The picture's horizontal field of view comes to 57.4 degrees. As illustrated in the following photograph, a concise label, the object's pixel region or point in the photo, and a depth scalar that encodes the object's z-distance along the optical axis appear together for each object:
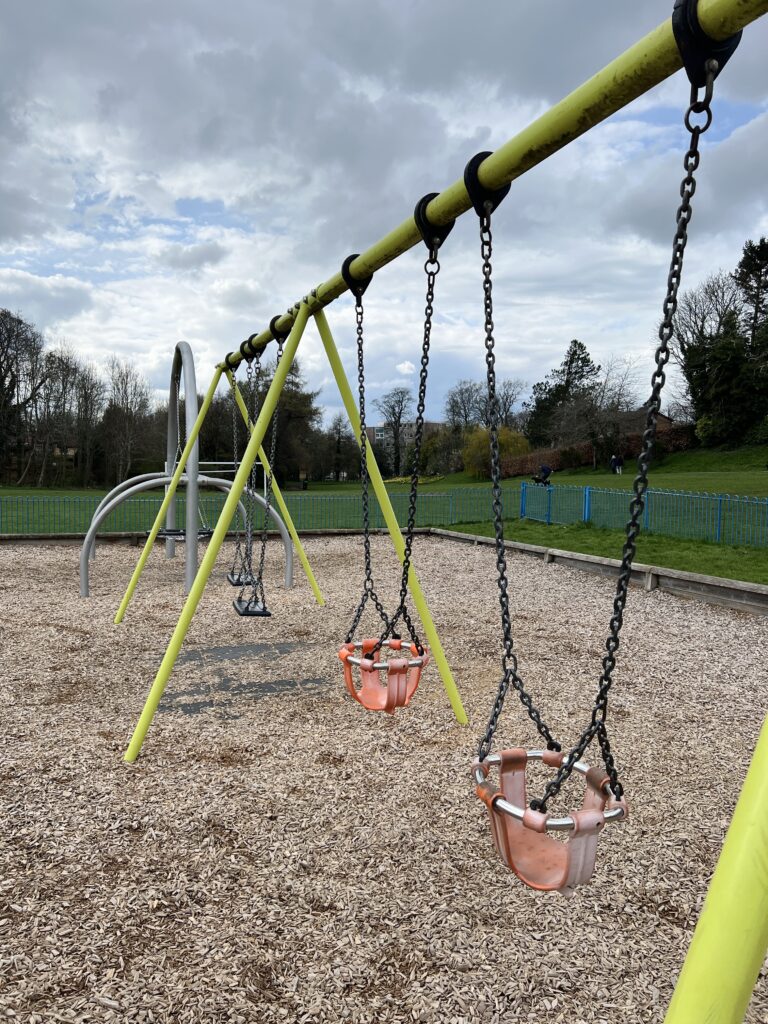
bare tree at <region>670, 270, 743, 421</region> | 36.19
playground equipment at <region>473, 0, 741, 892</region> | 1.58
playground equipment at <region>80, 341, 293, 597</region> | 6.91
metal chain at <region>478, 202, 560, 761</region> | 2.23
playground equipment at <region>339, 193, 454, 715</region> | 3.03
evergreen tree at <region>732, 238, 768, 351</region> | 38.97
